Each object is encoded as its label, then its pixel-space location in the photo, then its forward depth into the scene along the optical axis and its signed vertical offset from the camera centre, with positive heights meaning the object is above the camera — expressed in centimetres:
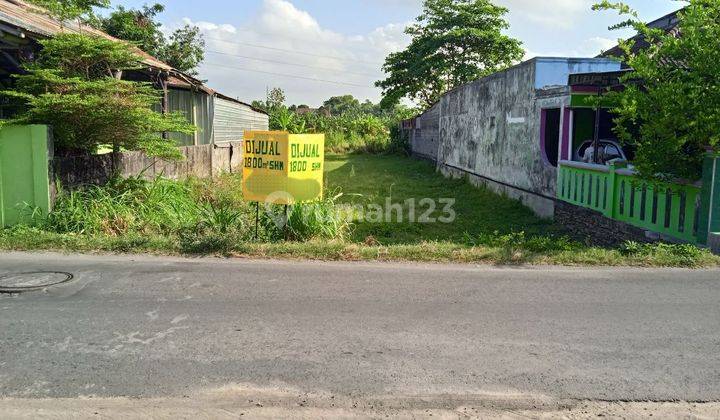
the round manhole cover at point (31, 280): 563 -145
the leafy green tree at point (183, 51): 3550 +620
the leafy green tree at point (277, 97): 5565 +543
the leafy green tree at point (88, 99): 873 +76
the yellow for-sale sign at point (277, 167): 806 -27
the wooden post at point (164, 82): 1411 +167
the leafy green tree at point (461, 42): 3275 +652
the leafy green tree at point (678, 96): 711 +76
